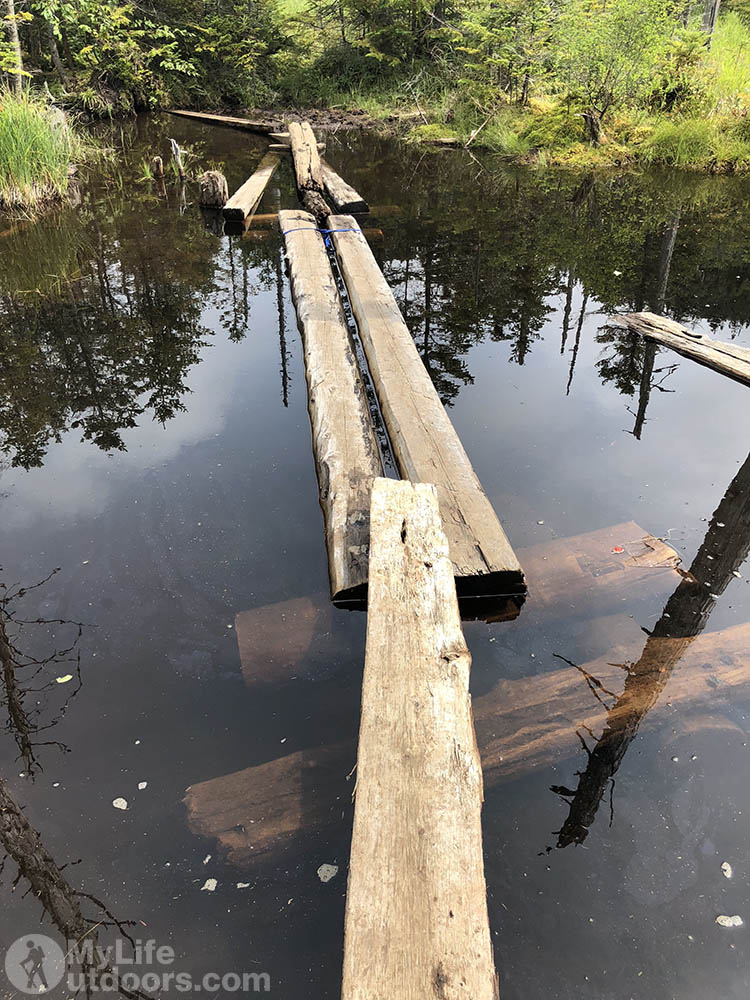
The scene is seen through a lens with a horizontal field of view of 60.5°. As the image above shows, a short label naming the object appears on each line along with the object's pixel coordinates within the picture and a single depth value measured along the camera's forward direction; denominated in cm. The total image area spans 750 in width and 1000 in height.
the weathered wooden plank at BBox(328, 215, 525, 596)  265
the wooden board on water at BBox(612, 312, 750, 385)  414
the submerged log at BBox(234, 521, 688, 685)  252
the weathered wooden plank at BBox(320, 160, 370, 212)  756
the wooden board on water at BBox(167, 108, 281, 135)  1323
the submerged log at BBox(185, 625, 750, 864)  198
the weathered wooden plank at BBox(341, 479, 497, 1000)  128
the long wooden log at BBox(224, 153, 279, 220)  746
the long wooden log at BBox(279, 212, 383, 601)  270
